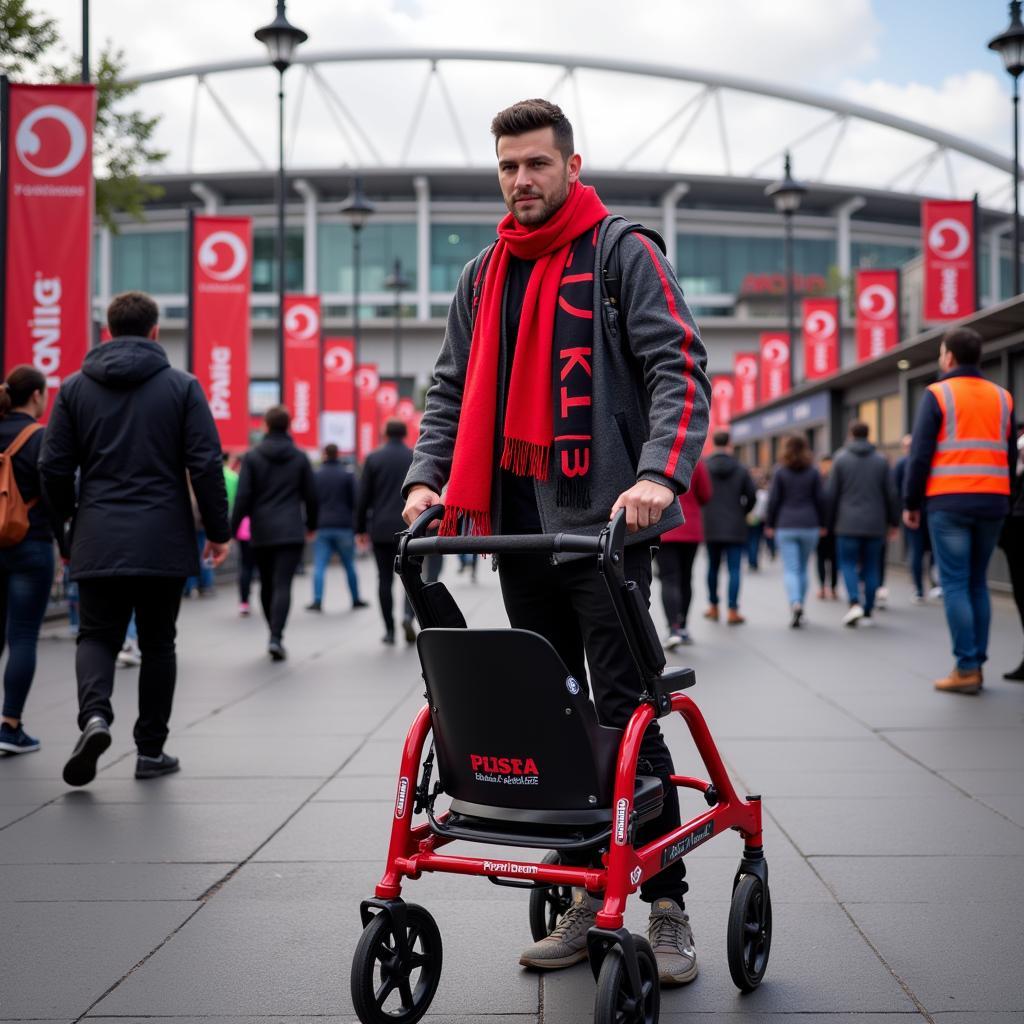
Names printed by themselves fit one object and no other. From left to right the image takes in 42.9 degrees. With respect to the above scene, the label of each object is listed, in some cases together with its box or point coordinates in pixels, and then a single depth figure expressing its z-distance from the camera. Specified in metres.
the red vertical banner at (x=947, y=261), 23.27
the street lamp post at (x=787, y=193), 26.09
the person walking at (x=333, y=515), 14.60
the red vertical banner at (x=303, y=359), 27.11
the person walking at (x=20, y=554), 6.09
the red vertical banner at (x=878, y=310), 28.73
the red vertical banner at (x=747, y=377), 42.50
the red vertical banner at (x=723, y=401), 44.84
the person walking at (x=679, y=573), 10.83
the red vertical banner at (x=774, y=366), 36.62
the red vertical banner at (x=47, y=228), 10.91
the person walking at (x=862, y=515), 12.67
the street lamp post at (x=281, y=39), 16.67
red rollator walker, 2.56
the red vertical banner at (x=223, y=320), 17.19
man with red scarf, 3.01
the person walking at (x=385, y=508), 11.28
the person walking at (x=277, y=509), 10.40
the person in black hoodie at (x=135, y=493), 5.39
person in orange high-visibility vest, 7.77
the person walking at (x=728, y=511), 12.88
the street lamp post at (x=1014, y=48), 15.92
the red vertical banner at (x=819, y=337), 31.88
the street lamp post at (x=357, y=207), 27.91
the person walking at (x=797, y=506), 13.09
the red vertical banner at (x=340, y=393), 33.53
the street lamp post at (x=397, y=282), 40.06
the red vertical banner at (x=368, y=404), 41.44
